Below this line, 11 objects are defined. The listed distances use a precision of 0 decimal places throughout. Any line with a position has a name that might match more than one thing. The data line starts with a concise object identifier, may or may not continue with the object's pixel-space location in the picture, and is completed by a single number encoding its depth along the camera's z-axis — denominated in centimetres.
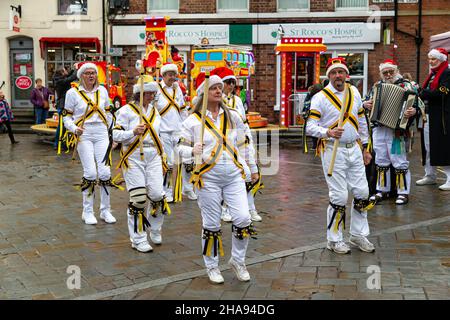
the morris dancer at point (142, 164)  626
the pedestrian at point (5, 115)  1720
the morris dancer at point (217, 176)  517
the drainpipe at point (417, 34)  2030
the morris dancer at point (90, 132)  750
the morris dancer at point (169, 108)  843
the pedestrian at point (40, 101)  1958
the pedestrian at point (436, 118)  911
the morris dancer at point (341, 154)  604
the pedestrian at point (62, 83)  1476
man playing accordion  856
